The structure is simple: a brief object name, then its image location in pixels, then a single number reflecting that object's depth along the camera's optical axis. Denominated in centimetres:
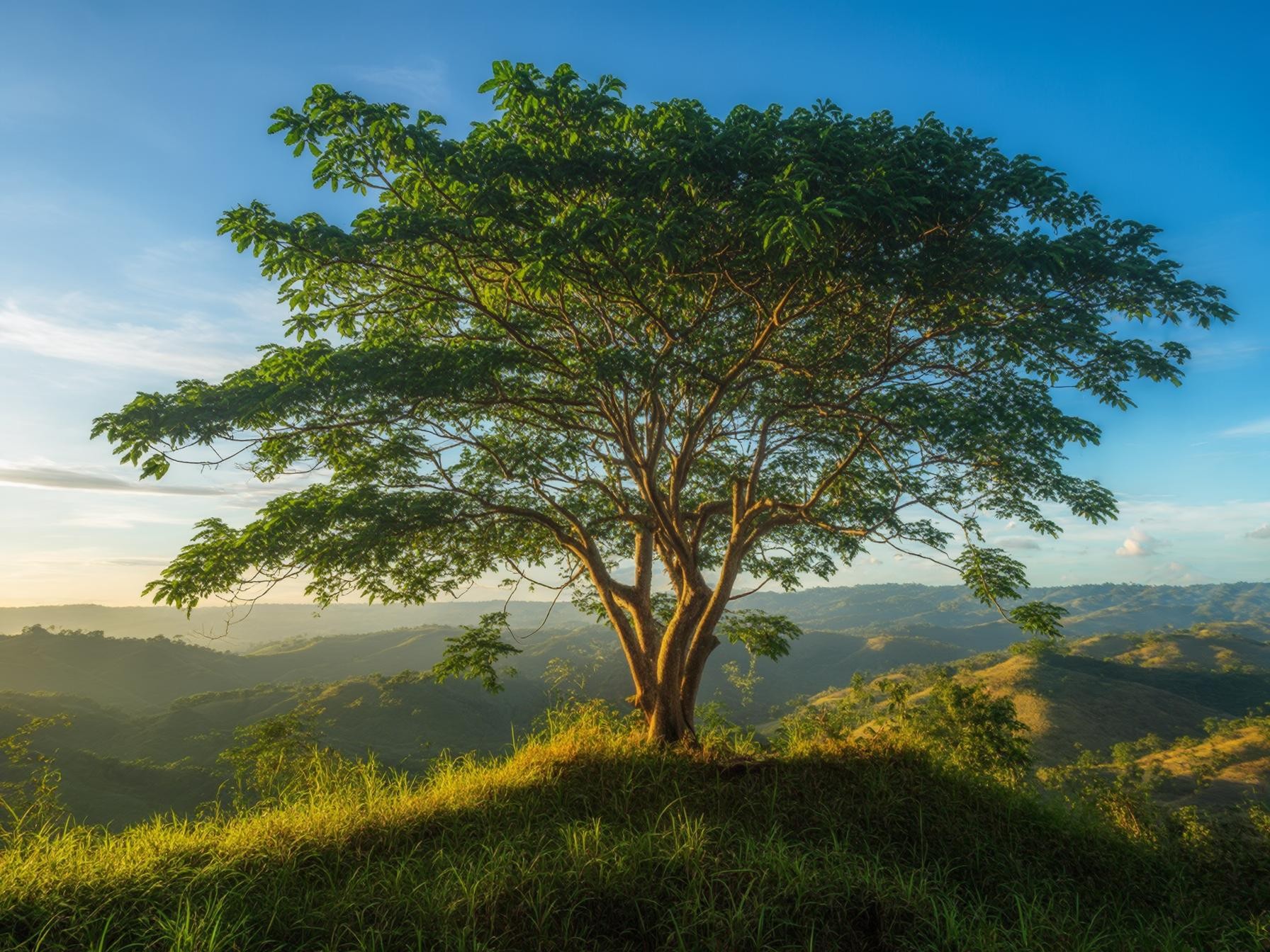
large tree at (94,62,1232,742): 800
